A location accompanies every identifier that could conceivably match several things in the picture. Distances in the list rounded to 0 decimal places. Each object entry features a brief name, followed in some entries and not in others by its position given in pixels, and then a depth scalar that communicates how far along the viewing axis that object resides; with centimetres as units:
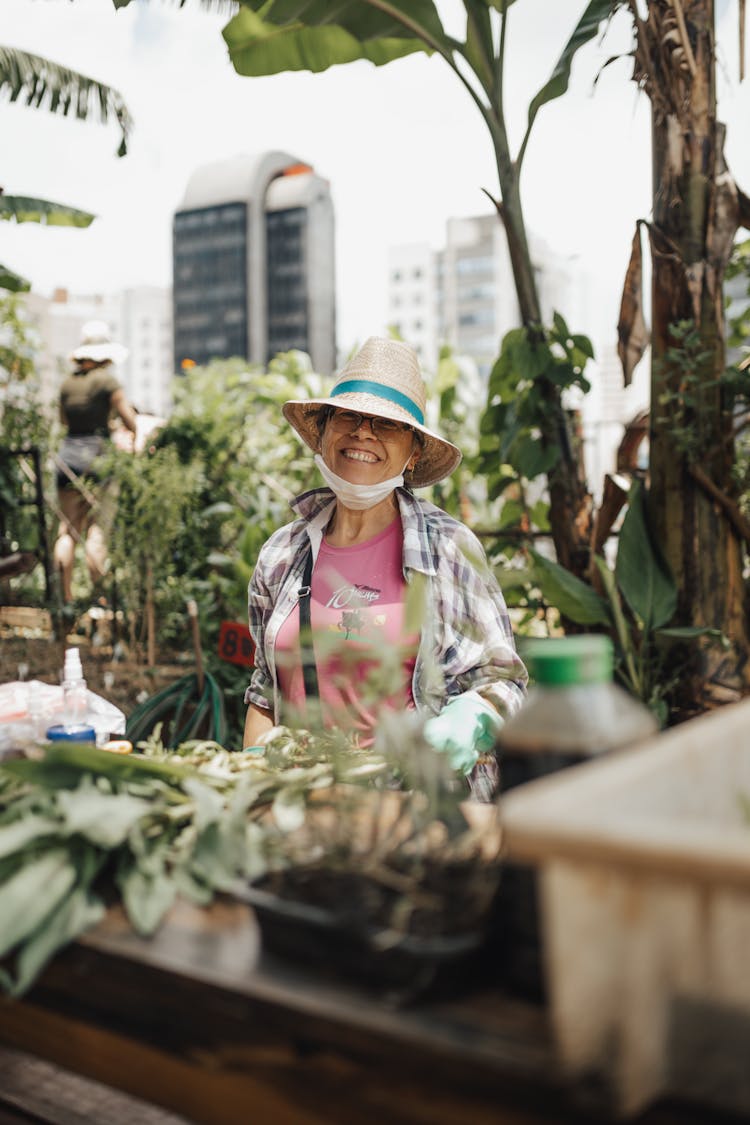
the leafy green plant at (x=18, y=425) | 601
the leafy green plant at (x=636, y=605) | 292
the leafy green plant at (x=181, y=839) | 79
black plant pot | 73
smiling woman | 195
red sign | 280
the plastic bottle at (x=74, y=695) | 169
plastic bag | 159
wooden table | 68
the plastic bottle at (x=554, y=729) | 74
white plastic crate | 59
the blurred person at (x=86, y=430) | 555
